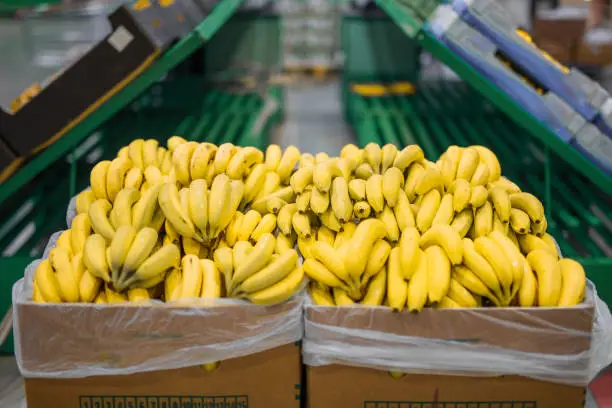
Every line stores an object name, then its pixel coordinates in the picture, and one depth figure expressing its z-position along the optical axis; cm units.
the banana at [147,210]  223
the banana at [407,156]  246
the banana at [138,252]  200
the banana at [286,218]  228
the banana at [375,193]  225
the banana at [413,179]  240
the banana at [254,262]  200
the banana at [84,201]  247
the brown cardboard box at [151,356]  197
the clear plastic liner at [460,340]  196
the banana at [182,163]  246
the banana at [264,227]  228
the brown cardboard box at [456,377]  196
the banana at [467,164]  247
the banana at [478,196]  227
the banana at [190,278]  201
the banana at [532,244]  221
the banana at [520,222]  224
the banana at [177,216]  216
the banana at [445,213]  225
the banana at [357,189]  227
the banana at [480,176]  246
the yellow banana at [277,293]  197
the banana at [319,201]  224
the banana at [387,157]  250
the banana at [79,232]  222
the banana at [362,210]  222
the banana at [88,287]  202
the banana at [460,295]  201
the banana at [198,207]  216
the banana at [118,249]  200
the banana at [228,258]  203
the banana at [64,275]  202
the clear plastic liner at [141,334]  196
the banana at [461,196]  228
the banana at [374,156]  250
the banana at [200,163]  246
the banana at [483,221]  224
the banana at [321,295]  206
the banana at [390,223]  221
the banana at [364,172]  244
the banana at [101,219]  219
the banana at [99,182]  248
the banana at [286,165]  265
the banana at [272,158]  266
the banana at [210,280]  202
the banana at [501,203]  225
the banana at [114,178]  246
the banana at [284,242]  223
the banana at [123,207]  223
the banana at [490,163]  260
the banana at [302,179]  237
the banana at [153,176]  250
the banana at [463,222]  225
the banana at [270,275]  198
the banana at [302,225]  224
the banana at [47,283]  202
